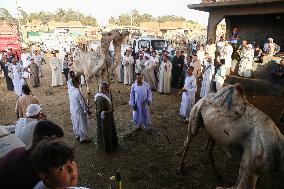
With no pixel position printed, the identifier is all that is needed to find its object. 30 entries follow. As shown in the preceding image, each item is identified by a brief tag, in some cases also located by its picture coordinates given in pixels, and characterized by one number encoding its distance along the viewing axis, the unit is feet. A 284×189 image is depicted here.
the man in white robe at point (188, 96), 29.35
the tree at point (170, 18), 301.43
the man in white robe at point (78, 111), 23.88
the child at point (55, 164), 6.37
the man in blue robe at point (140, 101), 26.27
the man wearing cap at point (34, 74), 48.96
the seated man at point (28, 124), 13.21
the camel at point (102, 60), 33.12
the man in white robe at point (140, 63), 46.24
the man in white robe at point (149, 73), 44.62
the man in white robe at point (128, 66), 49.85
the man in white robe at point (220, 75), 34.11
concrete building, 41.78
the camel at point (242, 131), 13.50
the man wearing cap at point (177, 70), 45.44
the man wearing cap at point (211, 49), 46.42
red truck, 79.46
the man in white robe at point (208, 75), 36.56
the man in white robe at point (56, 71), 51.21
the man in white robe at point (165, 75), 42.45
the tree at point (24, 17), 221.83
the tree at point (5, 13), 254.96
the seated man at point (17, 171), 8.04
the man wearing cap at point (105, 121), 21.93
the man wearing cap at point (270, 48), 43.86
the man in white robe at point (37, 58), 56.65
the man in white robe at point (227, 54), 44.16
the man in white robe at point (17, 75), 42.63
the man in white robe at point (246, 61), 41.37
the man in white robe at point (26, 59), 55.47
